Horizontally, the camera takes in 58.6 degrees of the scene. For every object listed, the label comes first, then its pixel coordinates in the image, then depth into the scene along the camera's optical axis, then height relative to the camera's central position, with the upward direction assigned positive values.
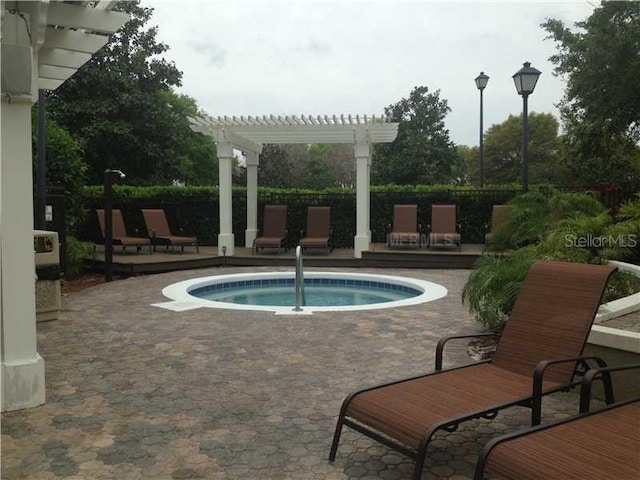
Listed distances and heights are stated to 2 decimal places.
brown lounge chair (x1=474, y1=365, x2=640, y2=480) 2.28 -0.99
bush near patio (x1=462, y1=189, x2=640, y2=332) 5.73 -0.32
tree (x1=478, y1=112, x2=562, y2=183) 38.62 +4.92
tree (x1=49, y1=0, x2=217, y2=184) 23.95 +4.69
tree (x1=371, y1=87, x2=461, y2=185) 32.53 +4.14
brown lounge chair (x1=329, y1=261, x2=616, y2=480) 2.94 -0.98
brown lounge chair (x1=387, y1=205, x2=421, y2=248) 14.35 -0.09
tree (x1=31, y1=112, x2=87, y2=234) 11.36 +1.03
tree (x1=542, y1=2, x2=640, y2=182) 13.80 +3.59
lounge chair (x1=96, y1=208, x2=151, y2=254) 13.66 -0.43
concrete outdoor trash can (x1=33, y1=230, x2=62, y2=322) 6.69 -0.74
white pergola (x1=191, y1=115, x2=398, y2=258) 13.45 +2.10
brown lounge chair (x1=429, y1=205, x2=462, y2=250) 13.94 -0.09
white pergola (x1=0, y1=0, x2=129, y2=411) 3.87 +0.05
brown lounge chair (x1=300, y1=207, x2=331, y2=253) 14.45 -0.15
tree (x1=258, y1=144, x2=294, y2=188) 35.19 +3.03
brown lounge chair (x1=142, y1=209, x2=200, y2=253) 14.11 -0.34
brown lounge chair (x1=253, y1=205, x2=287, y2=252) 14.70 -0.13
